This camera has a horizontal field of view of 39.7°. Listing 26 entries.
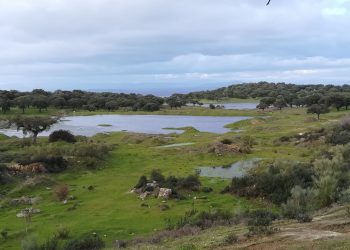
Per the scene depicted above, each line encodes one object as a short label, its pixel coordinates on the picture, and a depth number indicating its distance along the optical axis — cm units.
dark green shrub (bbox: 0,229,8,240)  3418
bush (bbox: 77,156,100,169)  6158
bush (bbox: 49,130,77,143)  8338
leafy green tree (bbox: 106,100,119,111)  18775
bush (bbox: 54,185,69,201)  4553
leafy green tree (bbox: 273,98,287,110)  17422
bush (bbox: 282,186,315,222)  2973
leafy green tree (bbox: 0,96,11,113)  15730
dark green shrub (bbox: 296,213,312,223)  2408
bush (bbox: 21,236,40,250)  2706
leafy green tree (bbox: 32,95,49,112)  16662
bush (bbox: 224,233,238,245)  2097
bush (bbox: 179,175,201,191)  4828
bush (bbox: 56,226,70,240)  3323
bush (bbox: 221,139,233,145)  7925
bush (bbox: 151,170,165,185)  4972
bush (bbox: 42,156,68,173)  5810
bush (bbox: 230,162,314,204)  4344
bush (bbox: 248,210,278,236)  2182
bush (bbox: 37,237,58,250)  2857
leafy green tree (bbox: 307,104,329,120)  13250
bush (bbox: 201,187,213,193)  4784
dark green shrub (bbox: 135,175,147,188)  4845
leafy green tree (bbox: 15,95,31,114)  16312
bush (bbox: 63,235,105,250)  2731
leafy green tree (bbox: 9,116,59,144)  8475
